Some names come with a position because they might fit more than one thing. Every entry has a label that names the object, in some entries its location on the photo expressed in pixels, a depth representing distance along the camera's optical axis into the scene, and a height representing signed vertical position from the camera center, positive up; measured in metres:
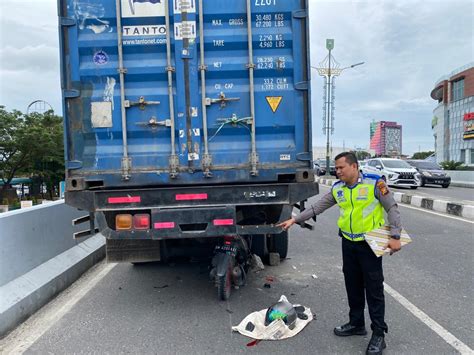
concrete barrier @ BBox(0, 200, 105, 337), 3.91 -1.11
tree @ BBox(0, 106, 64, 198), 27.55 +0.81
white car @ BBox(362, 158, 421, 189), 19.20 -0.95
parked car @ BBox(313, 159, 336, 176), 37.36 -1.27
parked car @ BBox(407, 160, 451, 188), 21.16 -1.24
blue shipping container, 4.26 +0.72
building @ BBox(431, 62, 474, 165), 47.81 +4.12
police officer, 3.29 -0.66
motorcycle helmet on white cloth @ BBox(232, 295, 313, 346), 3.58 -1.51
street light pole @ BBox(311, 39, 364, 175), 28.38 +4.52
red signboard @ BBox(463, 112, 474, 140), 46.66 +2.75
